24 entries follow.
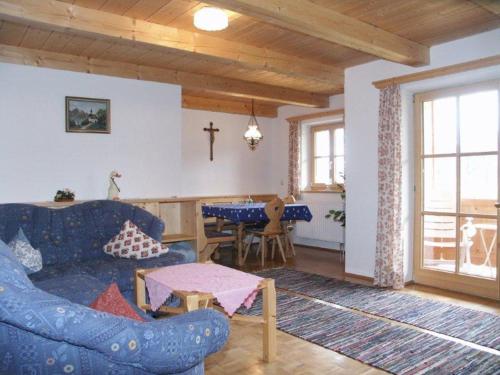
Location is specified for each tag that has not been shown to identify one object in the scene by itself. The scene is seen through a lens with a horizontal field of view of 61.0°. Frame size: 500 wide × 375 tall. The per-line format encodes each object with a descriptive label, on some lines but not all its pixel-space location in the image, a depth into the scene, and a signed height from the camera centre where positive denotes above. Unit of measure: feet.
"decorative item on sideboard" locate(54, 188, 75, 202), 13.60 -0.50
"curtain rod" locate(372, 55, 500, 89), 12.01 +3.30
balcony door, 12.90 -0.34
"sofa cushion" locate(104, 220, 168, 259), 11.58 -1.81
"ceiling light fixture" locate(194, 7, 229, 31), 10.12 +3.88
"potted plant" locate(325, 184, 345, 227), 19.67 -1.66
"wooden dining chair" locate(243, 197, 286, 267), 18.38 -2.09
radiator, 21.02 -2.42
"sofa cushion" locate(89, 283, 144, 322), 5.79 -1.75
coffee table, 7.73 -2.16
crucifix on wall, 22.66 +2.40
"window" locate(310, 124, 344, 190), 22.09 +1.23
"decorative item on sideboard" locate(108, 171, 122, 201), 14.61 -0.27
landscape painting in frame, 14.55 +2.28
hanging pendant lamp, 20.89 +2.17
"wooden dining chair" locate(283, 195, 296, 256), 20.48 -2.43
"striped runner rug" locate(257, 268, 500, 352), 10.12 -3.65
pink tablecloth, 8.00 -2.07
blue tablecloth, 17.74 -1.43
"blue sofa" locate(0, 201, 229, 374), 3.52 -1.47
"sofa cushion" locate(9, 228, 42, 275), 10.19 -1.77
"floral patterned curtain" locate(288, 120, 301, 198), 23.15 +1.21
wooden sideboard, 14.94 -1.40
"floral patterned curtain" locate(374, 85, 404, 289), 14.11 -0.65
